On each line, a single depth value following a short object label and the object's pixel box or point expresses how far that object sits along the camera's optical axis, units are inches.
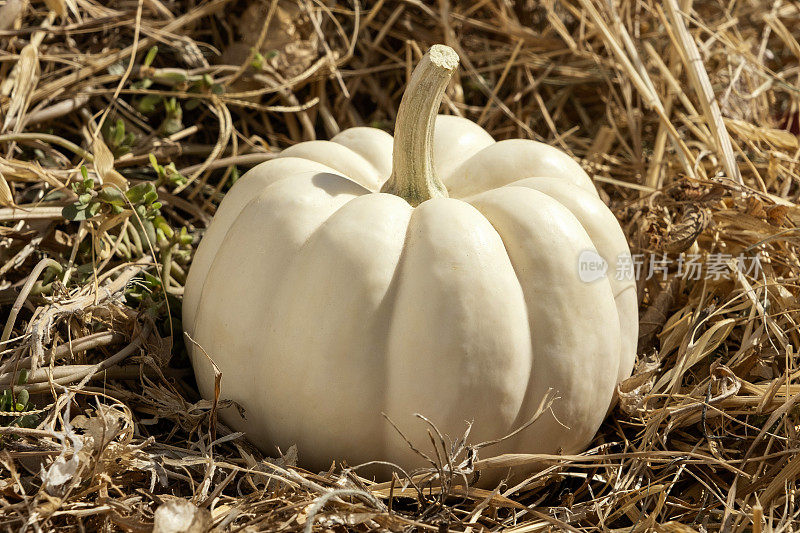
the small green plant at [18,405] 64.4
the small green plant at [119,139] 89.0
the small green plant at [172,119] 98.6
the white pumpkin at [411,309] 62.0
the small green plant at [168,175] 86.2
